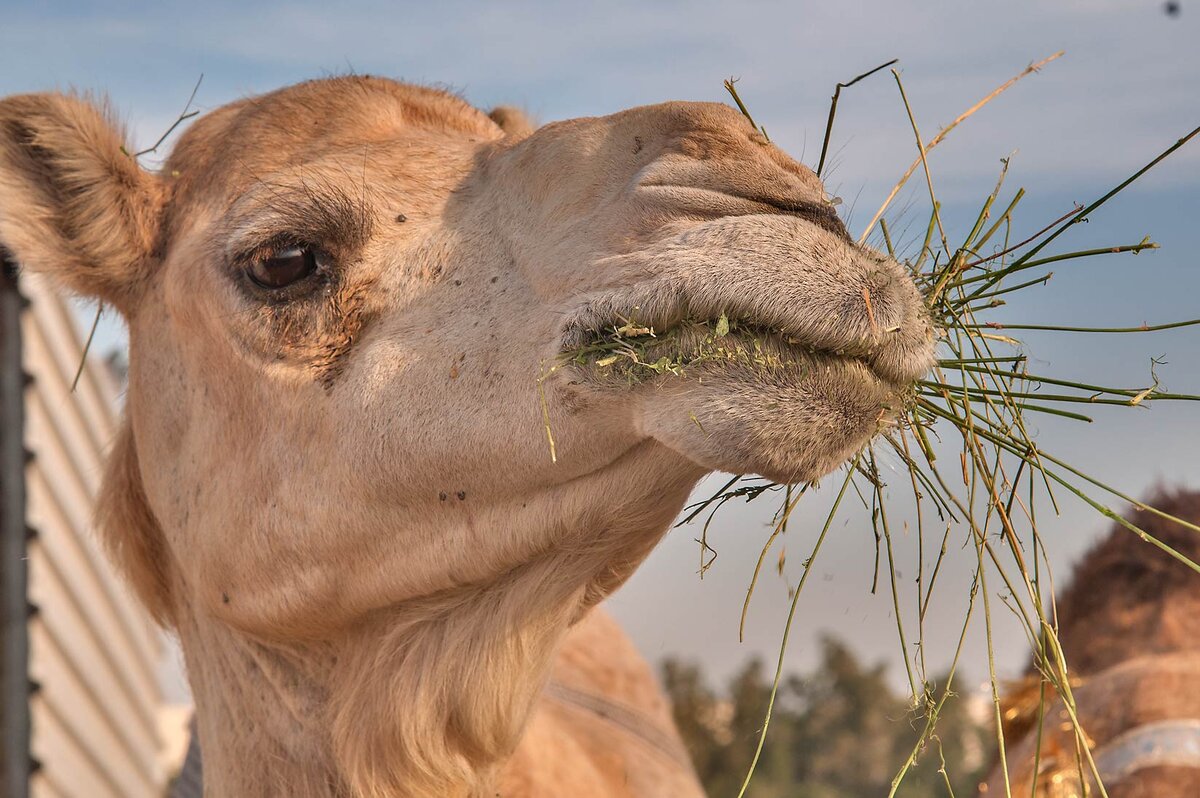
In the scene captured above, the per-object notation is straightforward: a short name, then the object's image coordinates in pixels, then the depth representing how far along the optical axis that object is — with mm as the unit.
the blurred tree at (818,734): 6574
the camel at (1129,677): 3365
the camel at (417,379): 1786
